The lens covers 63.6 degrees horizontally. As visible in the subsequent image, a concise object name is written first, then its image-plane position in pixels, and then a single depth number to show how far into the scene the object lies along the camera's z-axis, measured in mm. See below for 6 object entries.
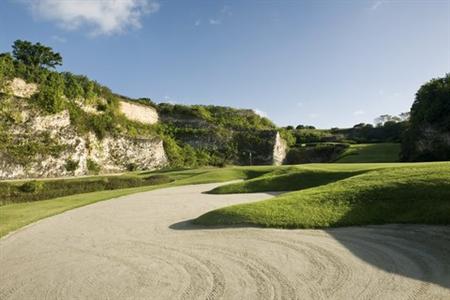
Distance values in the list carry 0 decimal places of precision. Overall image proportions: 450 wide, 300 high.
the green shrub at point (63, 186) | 24942
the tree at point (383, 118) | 135475
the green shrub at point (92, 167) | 44125
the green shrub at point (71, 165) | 40547
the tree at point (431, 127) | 45562
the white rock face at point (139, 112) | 59059
